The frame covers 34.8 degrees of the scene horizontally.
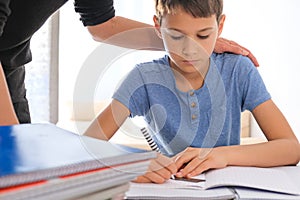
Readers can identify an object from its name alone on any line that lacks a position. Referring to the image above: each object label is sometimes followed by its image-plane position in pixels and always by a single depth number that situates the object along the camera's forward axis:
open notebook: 0.68
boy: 1.12
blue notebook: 0.35
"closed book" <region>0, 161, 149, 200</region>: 0.34
